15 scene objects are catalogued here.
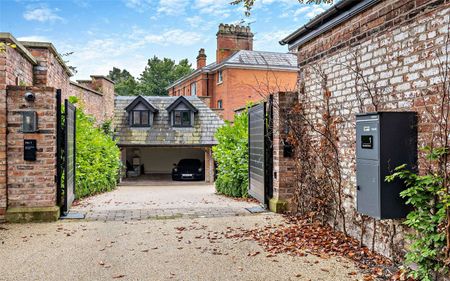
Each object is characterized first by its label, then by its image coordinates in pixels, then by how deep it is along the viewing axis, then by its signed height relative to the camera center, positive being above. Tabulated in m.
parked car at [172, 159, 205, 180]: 24.67 -1.65
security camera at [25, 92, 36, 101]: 6.73 +0.79
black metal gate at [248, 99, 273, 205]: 7.95 -0.17
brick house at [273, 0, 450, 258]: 4.05 +0.96
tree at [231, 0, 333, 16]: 7.70 +2.66
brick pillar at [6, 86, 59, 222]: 6.73 -0.31
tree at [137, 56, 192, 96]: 52.50 +9.11
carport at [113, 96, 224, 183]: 24.38 +1.15
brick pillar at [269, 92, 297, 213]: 7.48 -0.34
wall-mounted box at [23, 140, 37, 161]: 6.77 -0.12
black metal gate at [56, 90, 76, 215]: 7.08 -0.20
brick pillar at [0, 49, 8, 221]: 6.65 -0.02
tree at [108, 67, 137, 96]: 53.47 +7.58
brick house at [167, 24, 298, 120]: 28.69 +5.30
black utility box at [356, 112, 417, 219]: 4.23 -0.11
